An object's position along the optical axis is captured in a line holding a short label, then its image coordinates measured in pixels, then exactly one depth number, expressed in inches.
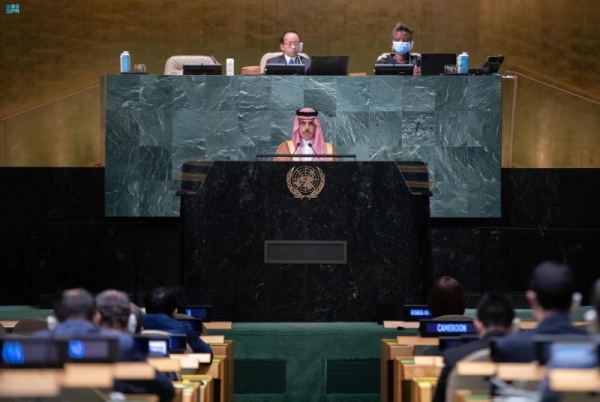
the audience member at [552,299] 402.0
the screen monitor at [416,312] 635.5
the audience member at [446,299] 631.8
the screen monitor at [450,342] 491.5
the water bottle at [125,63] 1032.8
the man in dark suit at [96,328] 416.2
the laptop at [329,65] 1027.3
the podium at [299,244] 843.4
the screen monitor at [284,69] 1020.5
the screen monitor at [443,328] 545.7
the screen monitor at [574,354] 343.9
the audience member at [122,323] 447.5
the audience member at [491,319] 454.6
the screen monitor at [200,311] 697.0
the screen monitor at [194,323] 617.2
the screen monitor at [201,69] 1021.2
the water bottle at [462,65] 1019.9
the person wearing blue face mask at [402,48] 1053.8
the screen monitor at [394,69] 1016.2
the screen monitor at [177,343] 511.2
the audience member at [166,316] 577.6
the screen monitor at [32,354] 362.3
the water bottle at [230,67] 1040.4
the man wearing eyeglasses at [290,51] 1064.2
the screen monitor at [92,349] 366.9
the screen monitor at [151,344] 443.8
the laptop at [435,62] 1026.7
